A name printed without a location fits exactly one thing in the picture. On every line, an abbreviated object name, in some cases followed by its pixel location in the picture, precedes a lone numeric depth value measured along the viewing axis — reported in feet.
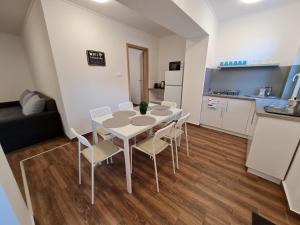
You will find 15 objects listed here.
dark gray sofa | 7.14
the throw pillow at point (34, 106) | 7.97
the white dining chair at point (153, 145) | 4.68
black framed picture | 8.37
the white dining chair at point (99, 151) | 4.39
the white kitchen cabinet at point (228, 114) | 8.44
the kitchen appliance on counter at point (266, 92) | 8.45
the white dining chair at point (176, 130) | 5.79
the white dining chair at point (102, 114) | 6.14
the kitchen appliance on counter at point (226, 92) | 9.57
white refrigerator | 10.99
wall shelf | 7.93
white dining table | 4.35
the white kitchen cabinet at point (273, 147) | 4.63
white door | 15.92
